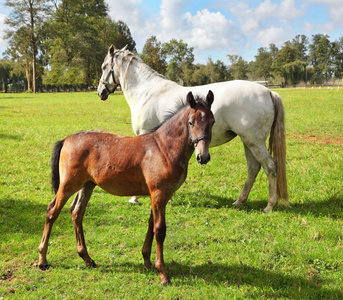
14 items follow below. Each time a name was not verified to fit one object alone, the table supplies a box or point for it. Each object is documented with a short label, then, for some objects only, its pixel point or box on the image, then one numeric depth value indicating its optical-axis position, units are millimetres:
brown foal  3648
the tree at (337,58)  109500
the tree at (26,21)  49306
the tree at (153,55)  65000
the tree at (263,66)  98188
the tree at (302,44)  127000
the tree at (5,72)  72625
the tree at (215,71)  82938
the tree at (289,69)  81362
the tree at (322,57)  110062
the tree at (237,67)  87625
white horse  5922
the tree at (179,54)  88625
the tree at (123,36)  78000
